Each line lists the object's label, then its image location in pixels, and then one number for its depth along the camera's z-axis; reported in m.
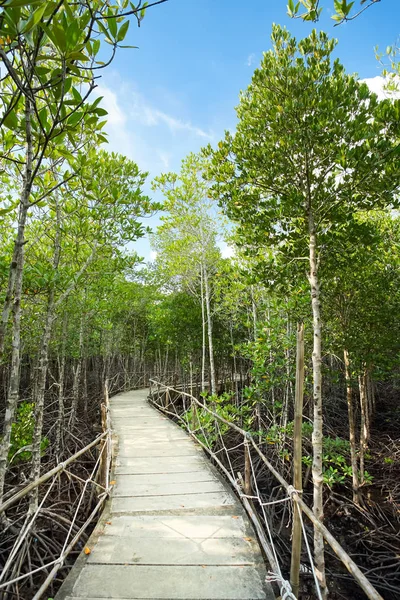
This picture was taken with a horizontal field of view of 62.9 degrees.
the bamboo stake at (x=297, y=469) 2.26
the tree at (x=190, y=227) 9.73
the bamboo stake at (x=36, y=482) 1.88
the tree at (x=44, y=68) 1.33
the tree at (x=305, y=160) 3.37
